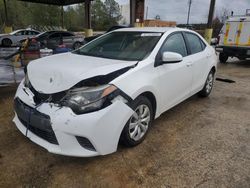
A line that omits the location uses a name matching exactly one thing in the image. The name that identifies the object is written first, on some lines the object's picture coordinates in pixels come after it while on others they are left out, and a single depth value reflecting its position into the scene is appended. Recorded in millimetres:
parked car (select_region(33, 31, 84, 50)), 12727
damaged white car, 2180
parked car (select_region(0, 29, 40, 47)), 15266
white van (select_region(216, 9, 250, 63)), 8930
